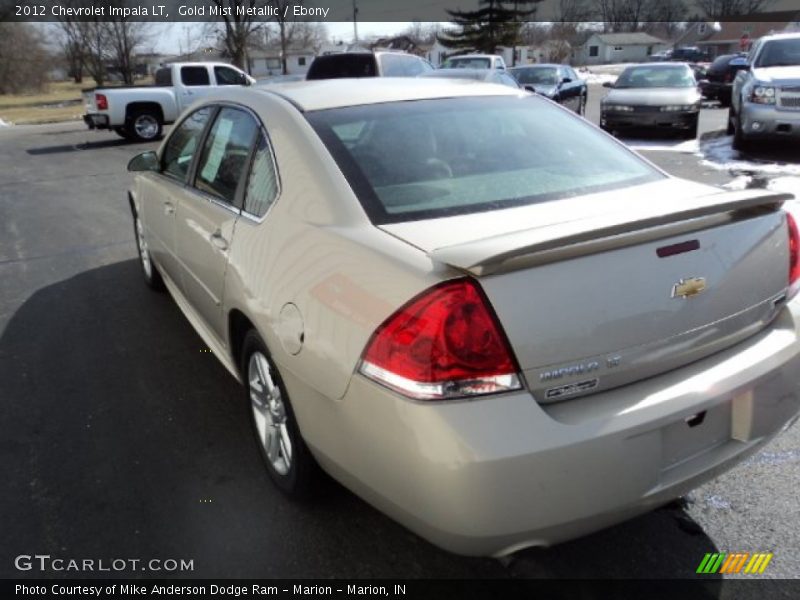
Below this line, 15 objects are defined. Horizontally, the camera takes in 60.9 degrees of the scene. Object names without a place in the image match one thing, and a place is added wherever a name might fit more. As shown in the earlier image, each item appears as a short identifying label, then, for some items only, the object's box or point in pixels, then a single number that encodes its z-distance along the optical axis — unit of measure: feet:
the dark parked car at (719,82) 67.97
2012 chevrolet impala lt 6.16
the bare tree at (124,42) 156.76
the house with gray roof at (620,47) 307.37
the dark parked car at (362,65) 42.83
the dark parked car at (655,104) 42.06
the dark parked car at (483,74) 40.98
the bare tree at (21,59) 148.36
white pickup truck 54.65
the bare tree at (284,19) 143.23
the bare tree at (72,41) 157.35
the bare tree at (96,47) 157.07
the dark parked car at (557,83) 56.52
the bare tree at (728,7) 291.79
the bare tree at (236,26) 135.95
